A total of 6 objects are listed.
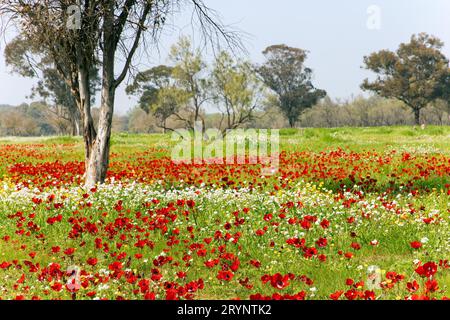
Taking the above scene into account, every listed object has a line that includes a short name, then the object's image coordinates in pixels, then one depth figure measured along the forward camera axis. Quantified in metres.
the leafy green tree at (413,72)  59.47
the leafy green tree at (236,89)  34.34
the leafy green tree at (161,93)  35.91
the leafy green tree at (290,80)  65.88
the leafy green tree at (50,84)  53.41
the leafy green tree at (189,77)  33.75
